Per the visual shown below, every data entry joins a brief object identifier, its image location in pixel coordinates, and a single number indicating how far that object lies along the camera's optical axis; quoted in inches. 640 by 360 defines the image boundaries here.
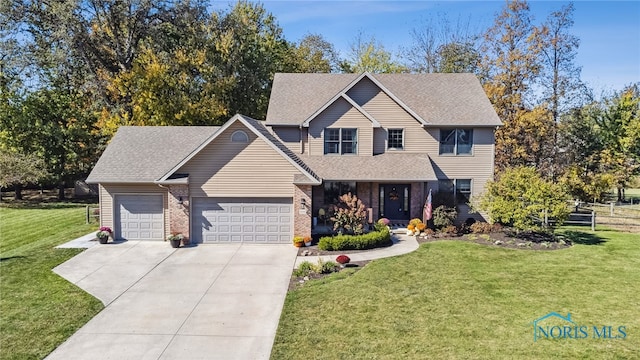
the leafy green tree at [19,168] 1173.1
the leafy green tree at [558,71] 1256.3
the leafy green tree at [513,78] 1221.1
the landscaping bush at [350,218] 781.9
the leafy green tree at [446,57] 1630.2
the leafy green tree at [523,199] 757.9
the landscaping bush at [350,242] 732.7
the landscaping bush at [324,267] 619.2
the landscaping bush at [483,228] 842.8
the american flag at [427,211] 833.5
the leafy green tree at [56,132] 1255.5
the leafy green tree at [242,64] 1307.8
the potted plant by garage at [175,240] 754.2
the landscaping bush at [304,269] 609.0
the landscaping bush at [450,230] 828.6
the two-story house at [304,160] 775.1
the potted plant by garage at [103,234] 770.2
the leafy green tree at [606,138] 1331.2
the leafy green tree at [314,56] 1728.5
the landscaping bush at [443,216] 843.4
